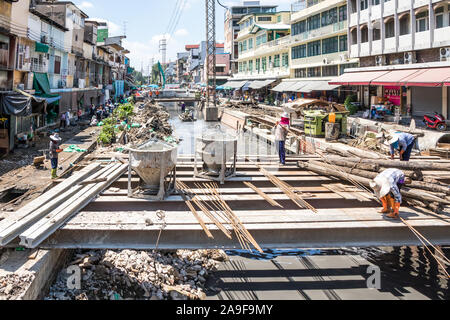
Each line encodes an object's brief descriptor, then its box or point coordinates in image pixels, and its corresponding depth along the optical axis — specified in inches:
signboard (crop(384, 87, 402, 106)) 1187.3
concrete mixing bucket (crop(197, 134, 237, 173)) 373.4
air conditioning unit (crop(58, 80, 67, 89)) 1298.2
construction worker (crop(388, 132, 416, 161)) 423.2
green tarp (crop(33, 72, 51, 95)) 1026.1
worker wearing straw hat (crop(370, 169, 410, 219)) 280.5
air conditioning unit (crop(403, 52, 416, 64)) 1011.9
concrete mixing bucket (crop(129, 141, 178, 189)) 311.4
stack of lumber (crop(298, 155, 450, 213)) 305.1
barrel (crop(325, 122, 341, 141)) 852.0
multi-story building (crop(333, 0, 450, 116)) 906.1
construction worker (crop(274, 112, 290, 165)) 469.1
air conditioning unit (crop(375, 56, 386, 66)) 1162.0
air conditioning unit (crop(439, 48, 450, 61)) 881.5
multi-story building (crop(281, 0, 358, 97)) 1425.9
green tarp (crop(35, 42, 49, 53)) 1038.9
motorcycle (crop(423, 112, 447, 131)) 818.2
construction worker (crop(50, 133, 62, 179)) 625.3
